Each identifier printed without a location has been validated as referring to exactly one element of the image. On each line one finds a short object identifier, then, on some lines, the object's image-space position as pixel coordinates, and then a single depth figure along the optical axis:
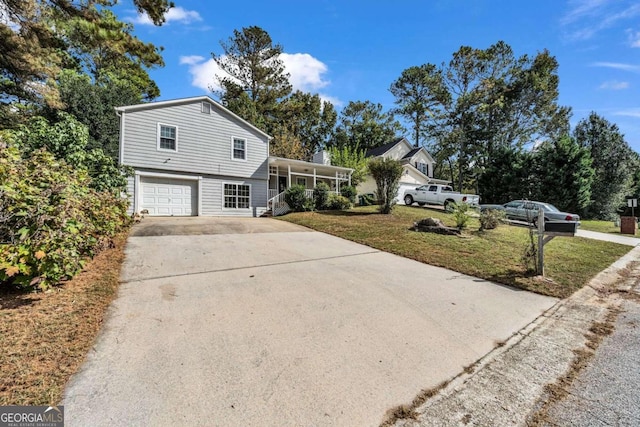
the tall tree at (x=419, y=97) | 31.22
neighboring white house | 24.45
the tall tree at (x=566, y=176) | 22.14
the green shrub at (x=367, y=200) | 19.95
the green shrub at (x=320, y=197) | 16.50
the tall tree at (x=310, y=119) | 30.73
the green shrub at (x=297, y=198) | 16.11
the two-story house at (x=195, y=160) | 13.20
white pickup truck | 18.83
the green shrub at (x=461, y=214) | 10.06
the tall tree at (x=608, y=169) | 24.05
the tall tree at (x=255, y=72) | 27.23
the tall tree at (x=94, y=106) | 15.66
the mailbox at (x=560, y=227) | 5.29
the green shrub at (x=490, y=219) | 10.55
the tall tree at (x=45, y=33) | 8.26
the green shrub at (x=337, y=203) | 16.38
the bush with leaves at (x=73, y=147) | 7.88
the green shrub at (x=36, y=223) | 3.24
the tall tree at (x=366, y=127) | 37.12
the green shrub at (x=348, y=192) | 18.53
